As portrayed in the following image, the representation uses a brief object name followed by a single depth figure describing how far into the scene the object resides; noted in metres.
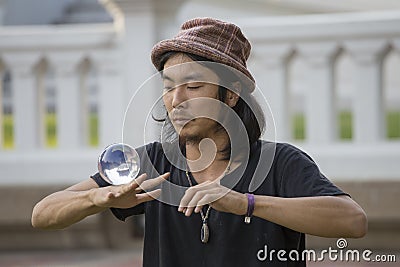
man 6.30
